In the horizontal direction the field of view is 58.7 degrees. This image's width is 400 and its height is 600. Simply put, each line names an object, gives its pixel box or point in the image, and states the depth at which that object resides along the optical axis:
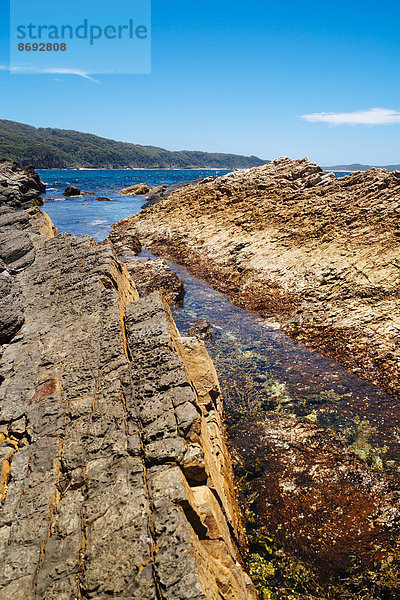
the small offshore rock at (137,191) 65.62
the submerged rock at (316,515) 5.33
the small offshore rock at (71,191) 65.31
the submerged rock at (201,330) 12.72
